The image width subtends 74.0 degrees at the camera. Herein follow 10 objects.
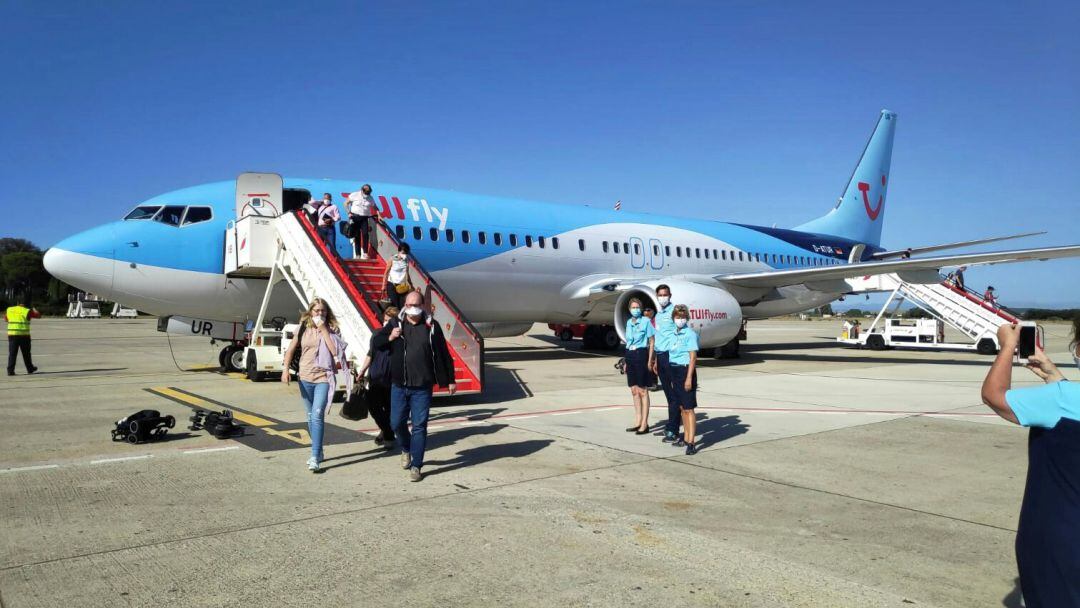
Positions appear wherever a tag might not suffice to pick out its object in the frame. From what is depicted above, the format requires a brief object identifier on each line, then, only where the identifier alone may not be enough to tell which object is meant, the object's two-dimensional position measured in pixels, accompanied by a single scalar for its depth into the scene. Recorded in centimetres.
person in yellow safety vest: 1412
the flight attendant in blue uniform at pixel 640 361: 820
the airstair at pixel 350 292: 1034
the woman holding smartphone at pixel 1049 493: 227
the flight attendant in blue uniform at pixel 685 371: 725
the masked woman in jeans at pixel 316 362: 627
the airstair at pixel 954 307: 2291
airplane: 1234
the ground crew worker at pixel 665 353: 772
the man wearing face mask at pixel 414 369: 610
